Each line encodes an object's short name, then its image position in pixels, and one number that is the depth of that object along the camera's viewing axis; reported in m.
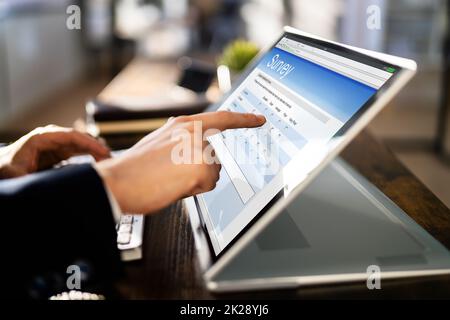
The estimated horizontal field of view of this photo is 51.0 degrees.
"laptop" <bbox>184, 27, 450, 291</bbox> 0.46
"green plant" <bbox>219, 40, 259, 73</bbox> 1.76
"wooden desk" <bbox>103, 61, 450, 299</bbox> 0.48
